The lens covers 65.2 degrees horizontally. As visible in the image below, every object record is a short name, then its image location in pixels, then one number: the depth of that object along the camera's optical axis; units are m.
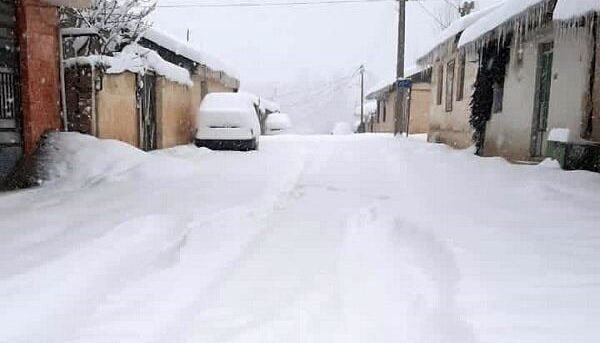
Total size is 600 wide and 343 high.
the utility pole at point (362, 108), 41.72
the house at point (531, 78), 7.02
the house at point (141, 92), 8.04
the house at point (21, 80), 6.73
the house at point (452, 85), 12.09
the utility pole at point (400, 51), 19.30
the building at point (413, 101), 20.34
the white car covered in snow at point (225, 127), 11.80
